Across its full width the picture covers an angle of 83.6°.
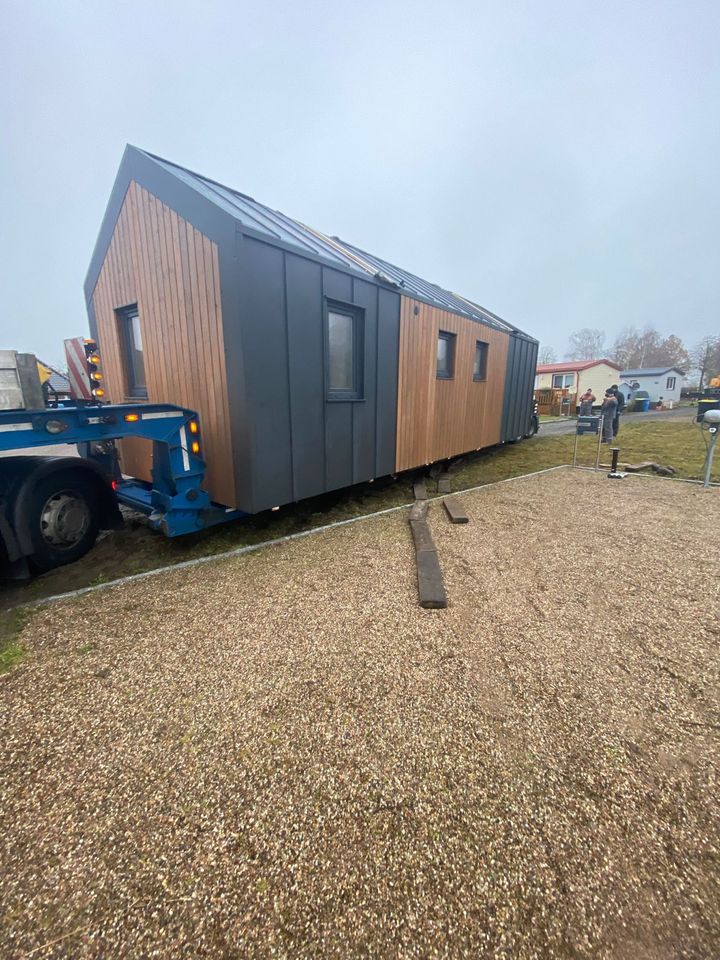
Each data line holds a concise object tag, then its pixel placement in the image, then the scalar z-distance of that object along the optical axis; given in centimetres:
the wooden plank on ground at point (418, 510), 521
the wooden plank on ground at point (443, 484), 715
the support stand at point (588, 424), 1041
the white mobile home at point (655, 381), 3281
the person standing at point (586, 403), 1819
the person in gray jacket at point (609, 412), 1061
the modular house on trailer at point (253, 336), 388
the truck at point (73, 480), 306
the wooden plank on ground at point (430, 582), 320
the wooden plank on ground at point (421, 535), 421
